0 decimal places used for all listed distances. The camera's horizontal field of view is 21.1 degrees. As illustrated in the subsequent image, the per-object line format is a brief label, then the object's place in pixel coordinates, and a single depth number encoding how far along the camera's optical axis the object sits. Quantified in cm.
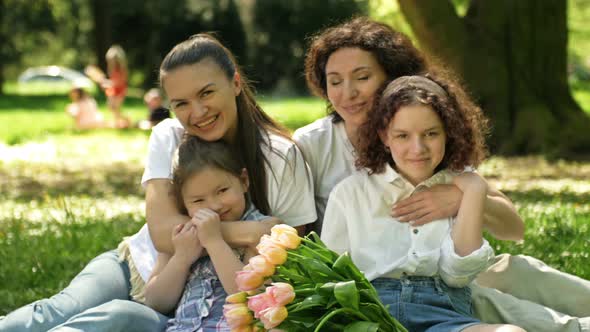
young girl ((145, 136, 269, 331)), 650
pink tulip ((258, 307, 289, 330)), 517
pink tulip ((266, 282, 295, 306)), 520
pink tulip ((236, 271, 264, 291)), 541
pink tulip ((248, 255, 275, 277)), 541
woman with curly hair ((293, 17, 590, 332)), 671
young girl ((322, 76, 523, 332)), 614
